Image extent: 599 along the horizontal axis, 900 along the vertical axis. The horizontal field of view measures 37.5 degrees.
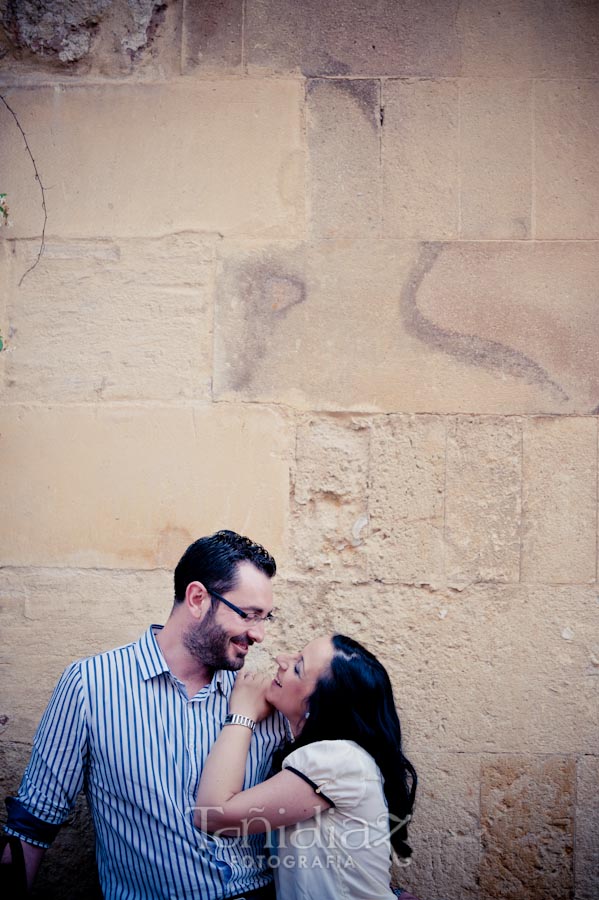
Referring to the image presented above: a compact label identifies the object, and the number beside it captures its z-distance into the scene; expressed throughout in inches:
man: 102.8
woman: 98.4
